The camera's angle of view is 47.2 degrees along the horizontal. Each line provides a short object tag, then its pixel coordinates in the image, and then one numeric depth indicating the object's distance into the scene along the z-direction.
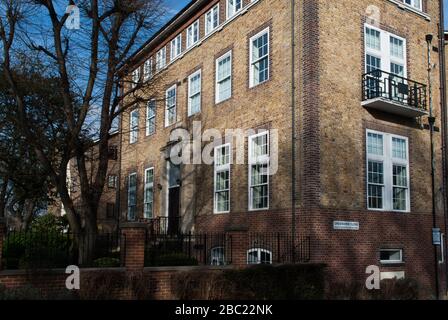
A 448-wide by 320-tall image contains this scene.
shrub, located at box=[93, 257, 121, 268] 14.27
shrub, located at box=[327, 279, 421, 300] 14.56
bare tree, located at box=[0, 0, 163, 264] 15.87
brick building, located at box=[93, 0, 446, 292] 16.12
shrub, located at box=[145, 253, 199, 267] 14.98
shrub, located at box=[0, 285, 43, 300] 10.05
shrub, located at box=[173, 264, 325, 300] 12.98
